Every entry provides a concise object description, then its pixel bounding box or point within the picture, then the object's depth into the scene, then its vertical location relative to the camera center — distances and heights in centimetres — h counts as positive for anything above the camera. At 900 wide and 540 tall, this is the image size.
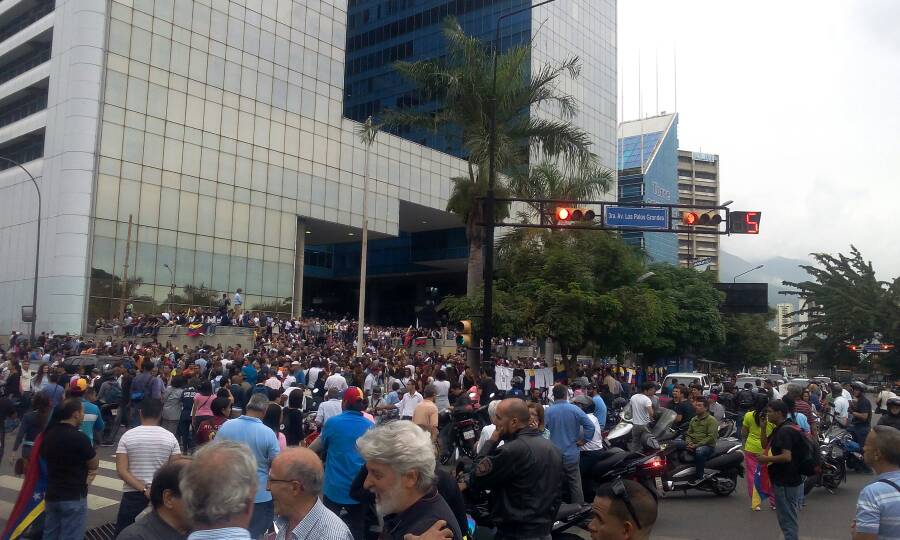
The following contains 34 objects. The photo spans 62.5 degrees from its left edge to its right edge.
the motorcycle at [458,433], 1301 -180
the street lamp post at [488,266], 1712 +153
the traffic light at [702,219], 1722 +279
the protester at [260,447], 621 -104
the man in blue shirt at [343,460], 636 -118
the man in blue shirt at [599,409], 1309 -131
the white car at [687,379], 2573 -141
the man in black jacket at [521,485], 514 -106
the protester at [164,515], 365 -97
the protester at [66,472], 622 -129
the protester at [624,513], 318 -76
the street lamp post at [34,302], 3603 +75
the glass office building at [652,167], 10462 +2580
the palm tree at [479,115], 2500 +757
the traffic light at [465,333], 1709 -6
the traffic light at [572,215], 1730 +281
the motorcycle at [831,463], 1234 -203
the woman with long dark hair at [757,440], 984 -135
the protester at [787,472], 785 -140
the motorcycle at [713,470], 1173 -210
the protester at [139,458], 611 -114
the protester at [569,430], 903 -120
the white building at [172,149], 4056 +1074
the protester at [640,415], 1173 -131
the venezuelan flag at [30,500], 647 -163
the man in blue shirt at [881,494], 443 -91
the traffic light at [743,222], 1727 +277
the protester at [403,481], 335 -69
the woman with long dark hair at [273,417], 795 -99
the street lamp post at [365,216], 2758 +473
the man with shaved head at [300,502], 346 -83
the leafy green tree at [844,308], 3897 +195
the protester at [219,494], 284 -66
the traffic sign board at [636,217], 1775 +288
